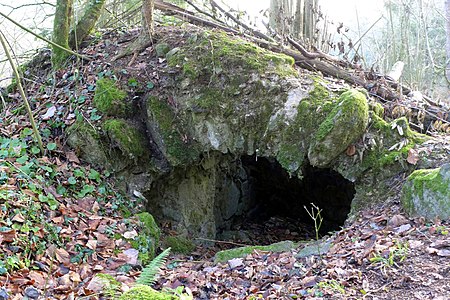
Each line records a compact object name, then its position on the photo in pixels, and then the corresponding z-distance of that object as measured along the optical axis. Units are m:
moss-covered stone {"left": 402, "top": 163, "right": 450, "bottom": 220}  3.72
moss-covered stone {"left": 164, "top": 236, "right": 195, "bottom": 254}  5.32
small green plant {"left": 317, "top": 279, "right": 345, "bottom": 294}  2.99
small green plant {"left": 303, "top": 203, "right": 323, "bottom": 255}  8.15
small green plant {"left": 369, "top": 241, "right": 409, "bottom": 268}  3.19
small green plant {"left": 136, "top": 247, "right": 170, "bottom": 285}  2.75
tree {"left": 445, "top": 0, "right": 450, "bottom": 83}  9.52
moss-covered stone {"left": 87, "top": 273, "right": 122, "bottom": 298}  2.97
